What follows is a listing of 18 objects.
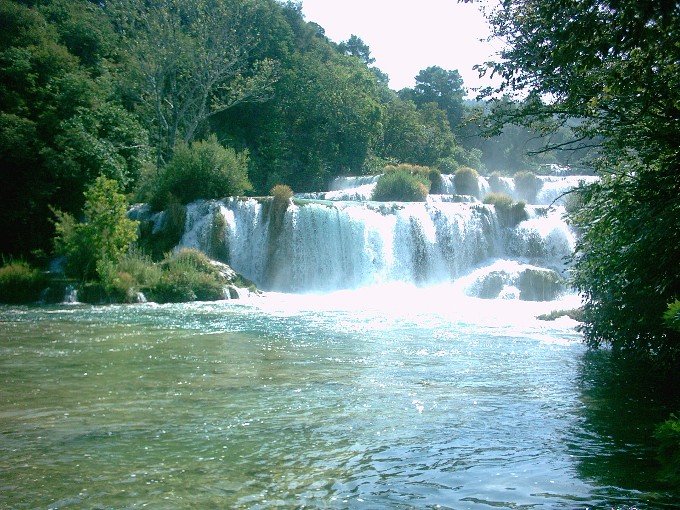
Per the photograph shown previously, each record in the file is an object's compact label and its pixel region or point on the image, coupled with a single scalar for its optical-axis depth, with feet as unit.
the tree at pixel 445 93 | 208.44
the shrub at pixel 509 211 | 85.35
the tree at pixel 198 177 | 81.35
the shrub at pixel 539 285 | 69.67
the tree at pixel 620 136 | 16.51
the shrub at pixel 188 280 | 62.90
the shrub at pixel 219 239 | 76.07
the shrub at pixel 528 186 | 115.65
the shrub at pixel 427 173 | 109.49
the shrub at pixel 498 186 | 118.32
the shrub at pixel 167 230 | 75.41
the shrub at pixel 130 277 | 61.05
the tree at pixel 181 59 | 95.96
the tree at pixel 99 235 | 62.85
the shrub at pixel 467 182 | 115.03
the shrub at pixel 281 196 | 77.25
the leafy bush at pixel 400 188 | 99.45
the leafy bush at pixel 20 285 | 61.21
